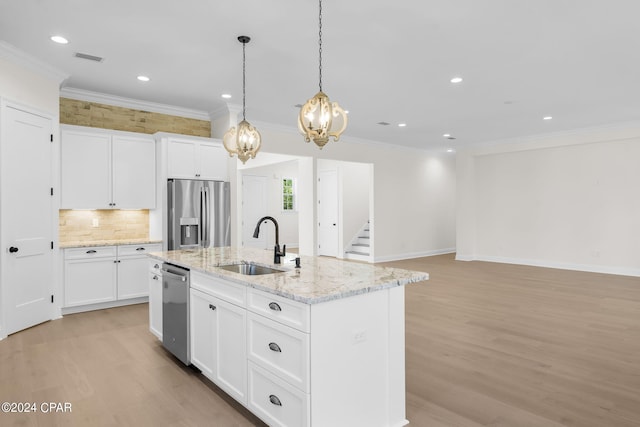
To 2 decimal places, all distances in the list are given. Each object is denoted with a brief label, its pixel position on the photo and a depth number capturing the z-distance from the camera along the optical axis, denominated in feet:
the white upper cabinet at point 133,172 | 17.48
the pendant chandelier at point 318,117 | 9.41
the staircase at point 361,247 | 31.47
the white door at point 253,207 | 36.70
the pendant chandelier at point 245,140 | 12.41
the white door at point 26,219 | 13.09
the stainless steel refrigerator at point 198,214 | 17.70
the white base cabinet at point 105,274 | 16.02
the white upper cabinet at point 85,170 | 16.17
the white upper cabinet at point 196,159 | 18.20
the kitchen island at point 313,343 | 6.45
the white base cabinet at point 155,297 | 12.09
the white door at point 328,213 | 33.19
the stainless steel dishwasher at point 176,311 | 10.25
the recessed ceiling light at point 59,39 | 12.05
